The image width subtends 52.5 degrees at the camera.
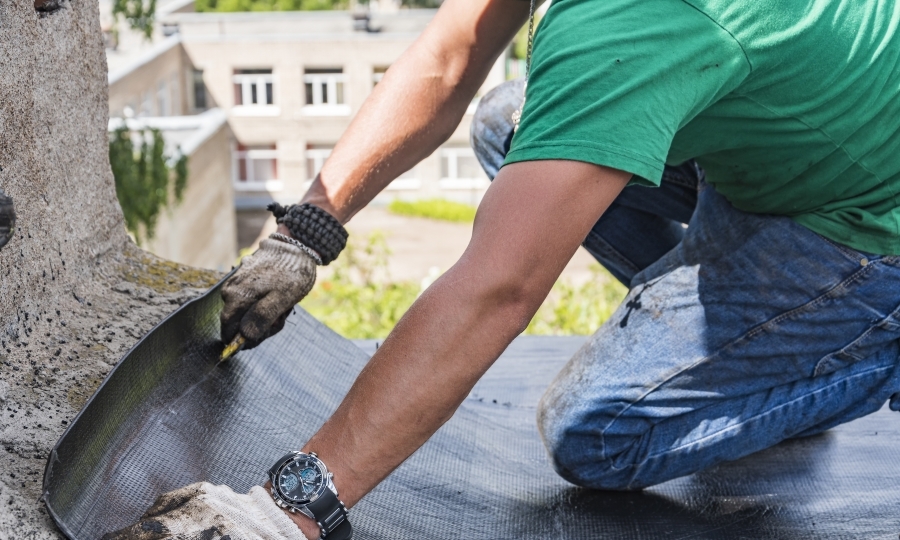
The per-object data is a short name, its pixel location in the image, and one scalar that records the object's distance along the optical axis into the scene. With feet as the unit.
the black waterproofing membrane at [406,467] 4.95
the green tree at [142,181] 31.94
